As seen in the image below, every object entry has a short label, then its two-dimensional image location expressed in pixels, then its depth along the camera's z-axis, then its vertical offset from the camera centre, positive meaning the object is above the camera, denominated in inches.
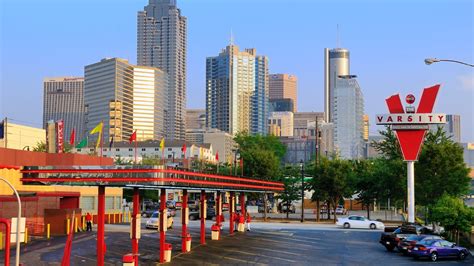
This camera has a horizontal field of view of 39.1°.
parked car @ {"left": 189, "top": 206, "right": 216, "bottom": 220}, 3267.7 -202.2
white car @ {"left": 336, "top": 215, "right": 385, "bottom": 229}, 2735.0 -194.0
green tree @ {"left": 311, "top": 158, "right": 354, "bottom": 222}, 3284.9 -17.4
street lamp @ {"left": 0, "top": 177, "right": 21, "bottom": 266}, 765.5 -68.8
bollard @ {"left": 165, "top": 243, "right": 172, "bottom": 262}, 1417.3 -166.6
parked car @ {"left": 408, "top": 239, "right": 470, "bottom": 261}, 1558.8 -171.6
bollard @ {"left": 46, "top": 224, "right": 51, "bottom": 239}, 1953.0 -174.8
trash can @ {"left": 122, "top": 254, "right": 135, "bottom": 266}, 1167.0 -152.2
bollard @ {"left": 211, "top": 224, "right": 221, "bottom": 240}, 1994.6 -173.4
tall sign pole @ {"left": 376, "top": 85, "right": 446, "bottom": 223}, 2261.3 +178.9
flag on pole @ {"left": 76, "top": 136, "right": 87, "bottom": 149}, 2378.2 +105.3
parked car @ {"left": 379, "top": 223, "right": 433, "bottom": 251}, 1760.6 -158.1
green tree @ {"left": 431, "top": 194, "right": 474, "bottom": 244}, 1825.8 -106.6
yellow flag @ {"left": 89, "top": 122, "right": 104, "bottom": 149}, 2089.1 +139.2
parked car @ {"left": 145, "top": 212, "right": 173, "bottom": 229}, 2422.5 -180.9
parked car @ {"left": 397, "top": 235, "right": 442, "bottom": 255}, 1614.2 -158.6
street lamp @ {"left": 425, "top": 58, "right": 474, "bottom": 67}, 1211.6 +211.3
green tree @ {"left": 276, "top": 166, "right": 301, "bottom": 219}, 3708.2 -67.2
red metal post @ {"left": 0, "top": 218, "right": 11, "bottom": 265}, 822.5 -84.4
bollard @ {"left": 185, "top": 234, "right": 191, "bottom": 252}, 1636.8 -169.9
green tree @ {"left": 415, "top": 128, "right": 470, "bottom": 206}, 2623.0 +16.4
